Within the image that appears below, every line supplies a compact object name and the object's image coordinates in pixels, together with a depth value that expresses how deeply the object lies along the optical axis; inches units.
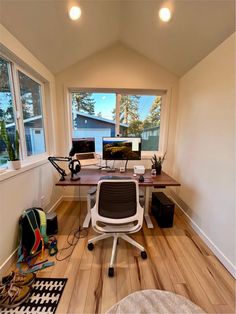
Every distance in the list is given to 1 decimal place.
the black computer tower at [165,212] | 89.0
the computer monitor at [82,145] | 96.9
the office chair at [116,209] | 59.0
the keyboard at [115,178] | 59.5
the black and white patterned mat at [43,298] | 47.8
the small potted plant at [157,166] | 100.6
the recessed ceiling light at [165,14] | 66.1
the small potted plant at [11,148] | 59.5
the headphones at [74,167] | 86.4
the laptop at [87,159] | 98.0
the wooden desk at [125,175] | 78.7
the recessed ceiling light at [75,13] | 65.1
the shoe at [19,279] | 54.2
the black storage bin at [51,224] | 81.4
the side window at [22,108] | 67.1
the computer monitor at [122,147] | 97.3
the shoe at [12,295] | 48.6
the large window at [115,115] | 117.3
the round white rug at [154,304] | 47.1
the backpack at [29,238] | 66.1
